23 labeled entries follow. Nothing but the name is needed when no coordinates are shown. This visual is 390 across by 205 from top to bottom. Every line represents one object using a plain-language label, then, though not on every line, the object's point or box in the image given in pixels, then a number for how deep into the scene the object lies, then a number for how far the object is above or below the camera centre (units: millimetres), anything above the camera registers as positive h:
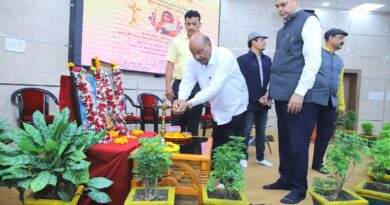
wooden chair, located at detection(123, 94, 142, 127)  3668 -350
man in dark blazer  3184 +181
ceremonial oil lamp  1866 -159
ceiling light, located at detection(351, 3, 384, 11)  6383 +1888
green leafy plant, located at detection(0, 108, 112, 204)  1344 -341
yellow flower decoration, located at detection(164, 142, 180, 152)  1758 -320
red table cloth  1673 -425
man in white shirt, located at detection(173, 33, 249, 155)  2137 +42
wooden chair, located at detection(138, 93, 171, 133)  3885 -284
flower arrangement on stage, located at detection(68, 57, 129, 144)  1860 -78
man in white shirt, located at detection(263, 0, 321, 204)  1960 +110
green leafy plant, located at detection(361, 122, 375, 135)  5273 -465
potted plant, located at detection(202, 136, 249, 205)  1478 -400
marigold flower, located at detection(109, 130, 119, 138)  2013 -289
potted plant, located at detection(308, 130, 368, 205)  1620 -345
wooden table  1703 -442
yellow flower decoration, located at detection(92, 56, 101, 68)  2062 +160
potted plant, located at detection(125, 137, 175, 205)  1437 -368
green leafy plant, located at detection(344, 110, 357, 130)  5840 -357
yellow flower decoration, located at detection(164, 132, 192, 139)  2113 -297
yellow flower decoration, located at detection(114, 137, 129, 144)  1857 -305
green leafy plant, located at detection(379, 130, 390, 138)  2644 -286
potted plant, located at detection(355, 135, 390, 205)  1690 -446
